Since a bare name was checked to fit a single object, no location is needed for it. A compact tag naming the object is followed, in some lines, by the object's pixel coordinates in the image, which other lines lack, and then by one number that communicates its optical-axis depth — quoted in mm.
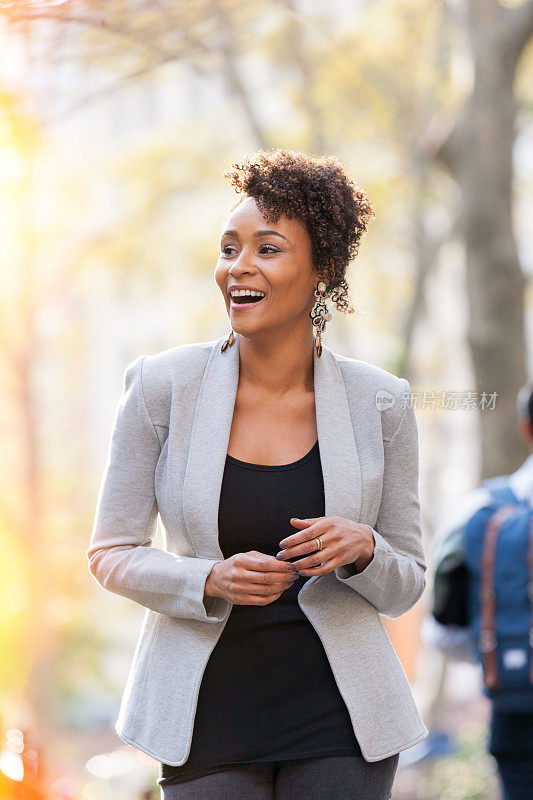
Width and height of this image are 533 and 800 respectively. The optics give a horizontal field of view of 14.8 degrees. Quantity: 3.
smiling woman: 4470
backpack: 6892
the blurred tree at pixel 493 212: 12539
